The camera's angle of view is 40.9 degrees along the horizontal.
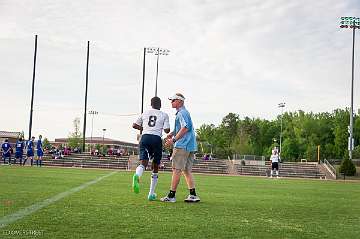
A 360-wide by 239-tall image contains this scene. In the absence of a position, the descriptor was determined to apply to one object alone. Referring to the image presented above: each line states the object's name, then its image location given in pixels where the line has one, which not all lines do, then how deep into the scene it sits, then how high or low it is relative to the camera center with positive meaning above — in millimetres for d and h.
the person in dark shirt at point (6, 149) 34219 -221
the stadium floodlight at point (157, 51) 62756 +13491
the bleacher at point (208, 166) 44312 -1276
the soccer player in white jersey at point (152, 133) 8625 +330
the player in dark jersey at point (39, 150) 32938 -230
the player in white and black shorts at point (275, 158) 28059 -111
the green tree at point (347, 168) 43719 -808
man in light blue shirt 8469 +127
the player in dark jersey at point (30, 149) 32688 -148
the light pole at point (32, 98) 50800 +5249
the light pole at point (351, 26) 46956 +13819
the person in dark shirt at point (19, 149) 33631 -179
